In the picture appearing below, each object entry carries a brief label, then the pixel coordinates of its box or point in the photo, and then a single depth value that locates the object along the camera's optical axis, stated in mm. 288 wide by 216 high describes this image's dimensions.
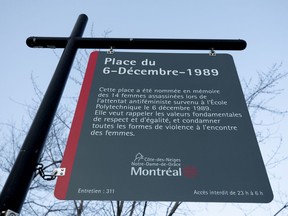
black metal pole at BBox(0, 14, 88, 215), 1631
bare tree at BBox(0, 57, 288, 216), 6094
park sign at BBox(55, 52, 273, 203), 1825
